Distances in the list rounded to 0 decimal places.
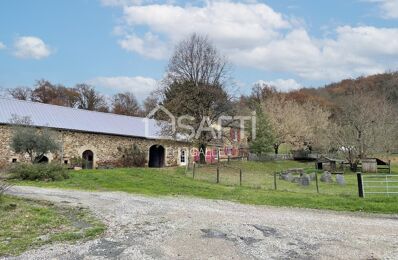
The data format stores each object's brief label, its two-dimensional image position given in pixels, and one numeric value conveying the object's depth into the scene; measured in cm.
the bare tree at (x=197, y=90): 3500
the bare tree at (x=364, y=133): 3556
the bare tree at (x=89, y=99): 7030
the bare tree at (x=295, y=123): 5244
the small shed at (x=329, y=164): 3712
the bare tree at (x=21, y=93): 6526
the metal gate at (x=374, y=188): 1588
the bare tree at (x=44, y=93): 6806
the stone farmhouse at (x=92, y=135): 3183
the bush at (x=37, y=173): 2227
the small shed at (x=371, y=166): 3341
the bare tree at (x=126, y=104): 7162
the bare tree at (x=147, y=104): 4076
